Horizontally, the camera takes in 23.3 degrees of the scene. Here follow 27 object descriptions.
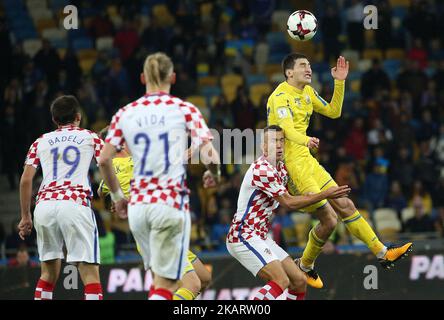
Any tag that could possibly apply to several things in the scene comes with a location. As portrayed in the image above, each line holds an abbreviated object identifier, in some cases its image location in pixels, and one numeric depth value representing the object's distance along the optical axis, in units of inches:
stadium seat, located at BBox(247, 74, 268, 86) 888.0
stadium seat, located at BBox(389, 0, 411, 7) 967.0
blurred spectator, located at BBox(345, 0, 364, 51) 911.1
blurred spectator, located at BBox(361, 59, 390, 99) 863.7
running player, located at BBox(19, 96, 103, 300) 424.5
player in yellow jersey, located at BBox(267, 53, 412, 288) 483.5
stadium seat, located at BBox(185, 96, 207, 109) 846.1
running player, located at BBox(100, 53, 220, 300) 367.6
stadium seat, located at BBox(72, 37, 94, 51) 890.7
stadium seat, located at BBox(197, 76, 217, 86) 884.0
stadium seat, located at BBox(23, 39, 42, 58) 858.1
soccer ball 498.6
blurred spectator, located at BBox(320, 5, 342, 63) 893.8
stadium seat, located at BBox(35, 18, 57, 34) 901.8
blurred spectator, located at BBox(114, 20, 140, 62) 869.2
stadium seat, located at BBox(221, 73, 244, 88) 880.3
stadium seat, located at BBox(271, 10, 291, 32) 929.5
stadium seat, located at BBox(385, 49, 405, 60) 931.3
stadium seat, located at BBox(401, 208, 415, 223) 757.3
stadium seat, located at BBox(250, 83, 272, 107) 861.2
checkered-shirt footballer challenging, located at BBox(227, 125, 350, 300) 451.2
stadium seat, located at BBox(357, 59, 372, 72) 910.4
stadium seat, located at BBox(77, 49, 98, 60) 884.0
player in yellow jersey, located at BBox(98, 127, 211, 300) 452.1
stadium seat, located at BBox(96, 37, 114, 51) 884.6
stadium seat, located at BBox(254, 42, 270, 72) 905.5
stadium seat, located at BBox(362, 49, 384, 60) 924.6
